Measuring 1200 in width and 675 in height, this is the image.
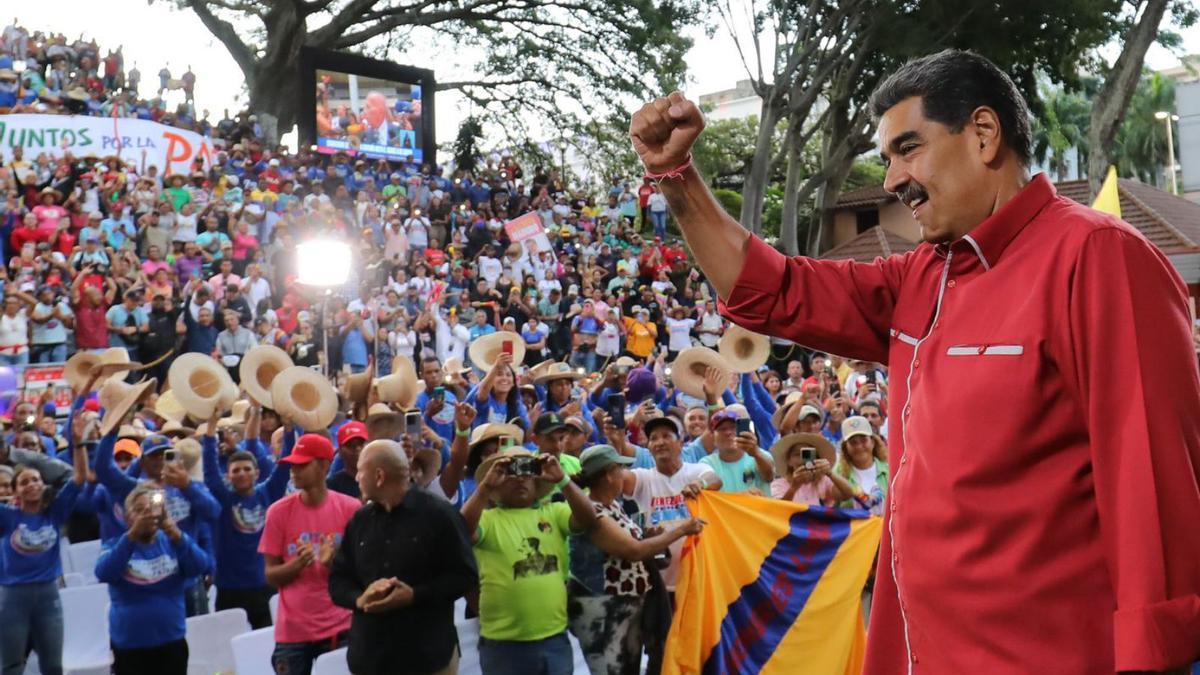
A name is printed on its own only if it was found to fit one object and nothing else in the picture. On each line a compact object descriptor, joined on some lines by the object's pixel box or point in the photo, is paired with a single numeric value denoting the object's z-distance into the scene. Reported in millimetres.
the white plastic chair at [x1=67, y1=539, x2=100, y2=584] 8812
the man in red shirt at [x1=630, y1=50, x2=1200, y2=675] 1484
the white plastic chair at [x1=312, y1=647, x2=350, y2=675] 5570
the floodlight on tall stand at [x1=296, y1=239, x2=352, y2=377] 11203
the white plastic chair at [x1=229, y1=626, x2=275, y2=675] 6172
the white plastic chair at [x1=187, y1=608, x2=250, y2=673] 6910
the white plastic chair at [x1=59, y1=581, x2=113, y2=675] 7637
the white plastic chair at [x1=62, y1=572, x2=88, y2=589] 8477
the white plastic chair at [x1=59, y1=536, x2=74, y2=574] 8875
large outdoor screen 26828
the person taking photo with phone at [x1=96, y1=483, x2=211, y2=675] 6434
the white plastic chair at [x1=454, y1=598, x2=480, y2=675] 6484
